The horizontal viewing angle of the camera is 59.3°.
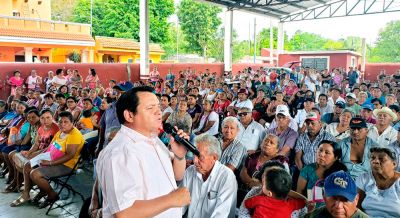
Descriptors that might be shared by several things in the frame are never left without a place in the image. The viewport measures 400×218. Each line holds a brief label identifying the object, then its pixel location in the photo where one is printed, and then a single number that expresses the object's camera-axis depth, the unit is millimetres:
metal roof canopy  16469
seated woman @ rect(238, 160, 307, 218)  2545
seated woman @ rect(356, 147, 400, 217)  2709
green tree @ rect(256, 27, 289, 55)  49969
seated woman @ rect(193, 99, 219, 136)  5785
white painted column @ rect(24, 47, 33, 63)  19616
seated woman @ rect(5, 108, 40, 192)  5191
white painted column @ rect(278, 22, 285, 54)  21047
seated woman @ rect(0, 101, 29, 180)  5332
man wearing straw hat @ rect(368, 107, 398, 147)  4273
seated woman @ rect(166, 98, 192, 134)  5154
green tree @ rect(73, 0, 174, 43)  29516
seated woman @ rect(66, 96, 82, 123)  6574
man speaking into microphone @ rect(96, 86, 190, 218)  1338
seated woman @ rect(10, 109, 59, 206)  4801
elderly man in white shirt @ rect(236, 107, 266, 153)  4598
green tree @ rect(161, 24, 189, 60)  38559
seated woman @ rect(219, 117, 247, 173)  3607
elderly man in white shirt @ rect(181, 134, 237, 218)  2686
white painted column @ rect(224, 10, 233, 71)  17266
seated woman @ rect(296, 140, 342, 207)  3102
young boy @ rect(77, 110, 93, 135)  5887
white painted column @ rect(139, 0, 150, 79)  13727
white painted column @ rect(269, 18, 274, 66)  28556
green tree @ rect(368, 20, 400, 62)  47688
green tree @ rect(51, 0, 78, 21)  38047
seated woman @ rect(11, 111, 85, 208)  4219
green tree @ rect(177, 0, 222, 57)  35250
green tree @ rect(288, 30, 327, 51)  56753
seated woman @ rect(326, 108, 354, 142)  4469
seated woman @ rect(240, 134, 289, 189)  3424
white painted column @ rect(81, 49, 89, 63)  22947
